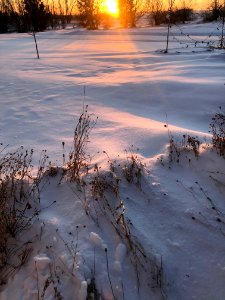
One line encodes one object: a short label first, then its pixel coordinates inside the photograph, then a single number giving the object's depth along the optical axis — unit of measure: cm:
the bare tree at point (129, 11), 3131
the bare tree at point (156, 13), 2981
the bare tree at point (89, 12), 3219
